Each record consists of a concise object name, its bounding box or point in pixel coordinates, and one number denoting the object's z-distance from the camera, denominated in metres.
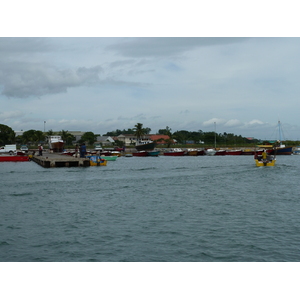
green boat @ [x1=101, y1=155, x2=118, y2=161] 71.87
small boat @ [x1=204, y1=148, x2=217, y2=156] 106.08
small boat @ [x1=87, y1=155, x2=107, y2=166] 53.59
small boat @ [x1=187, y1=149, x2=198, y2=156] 102.44
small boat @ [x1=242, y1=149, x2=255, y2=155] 103.36
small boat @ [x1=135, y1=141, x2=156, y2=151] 103.76
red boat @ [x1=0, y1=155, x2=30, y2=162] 65.80
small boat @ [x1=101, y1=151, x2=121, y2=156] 90.79
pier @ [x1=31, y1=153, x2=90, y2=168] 52.44
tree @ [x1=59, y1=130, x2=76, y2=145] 154.26
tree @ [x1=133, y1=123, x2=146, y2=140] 138.62
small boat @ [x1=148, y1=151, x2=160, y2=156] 98.44
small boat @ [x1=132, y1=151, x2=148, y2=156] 99.56
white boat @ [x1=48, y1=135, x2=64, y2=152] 92.44
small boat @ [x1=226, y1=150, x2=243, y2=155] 103.11
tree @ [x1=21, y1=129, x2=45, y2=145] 147.50
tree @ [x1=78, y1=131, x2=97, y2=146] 162.25
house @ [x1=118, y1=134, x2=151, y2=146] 174.05
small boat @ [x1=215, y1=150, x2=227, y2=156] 104.12
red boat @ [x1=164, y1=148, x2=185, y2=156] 100.62
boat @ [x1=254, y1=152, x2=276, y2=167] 50.53
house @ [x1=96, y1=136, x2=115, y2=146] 172.02
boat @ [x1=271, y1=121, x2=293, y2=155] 98.44
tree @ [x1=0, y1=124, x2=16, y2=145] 125.88
